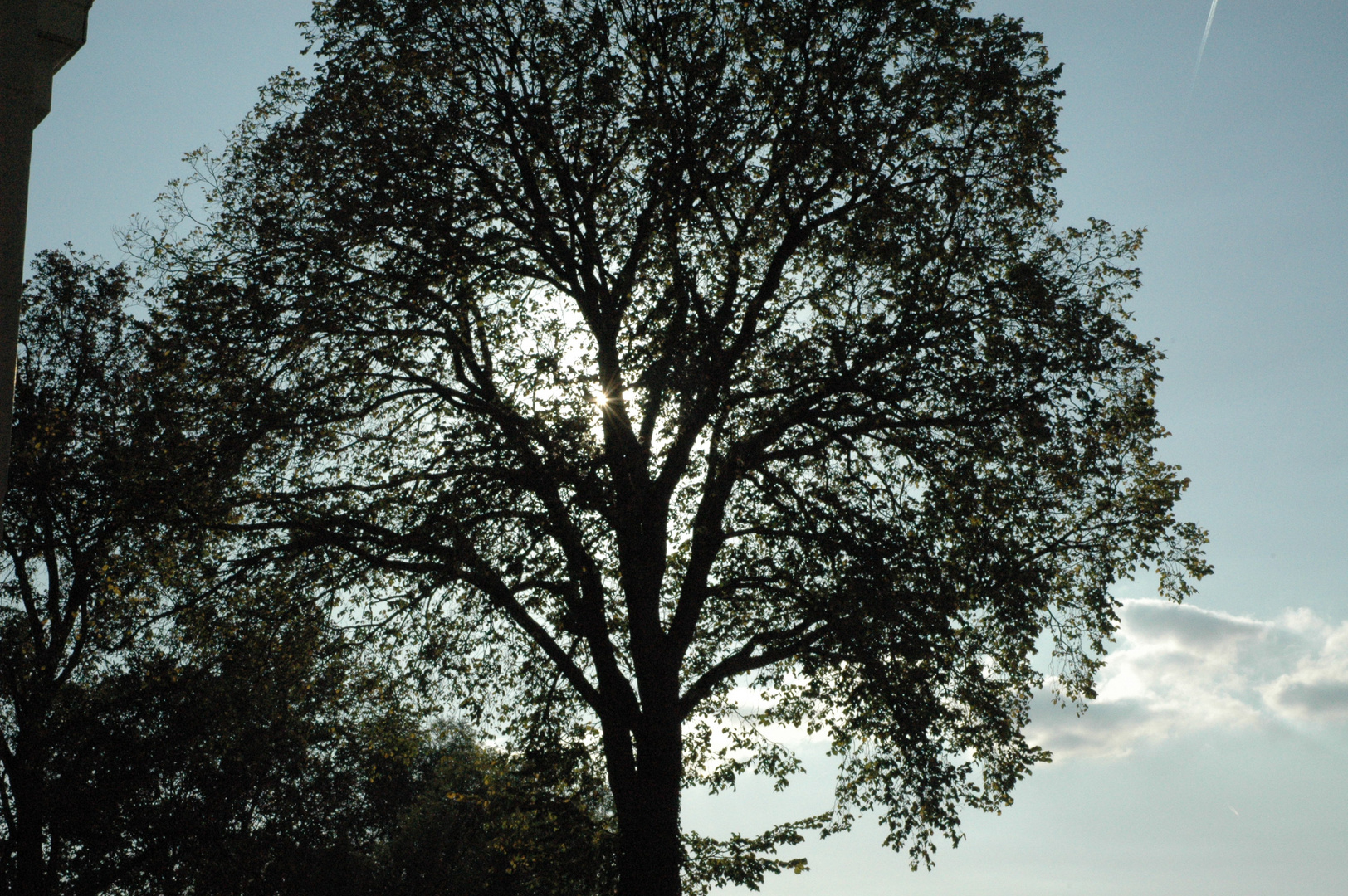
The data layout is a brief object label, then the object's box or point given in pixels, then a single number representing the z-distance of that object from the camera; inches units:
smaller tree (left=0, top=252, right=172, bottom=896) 531.5
